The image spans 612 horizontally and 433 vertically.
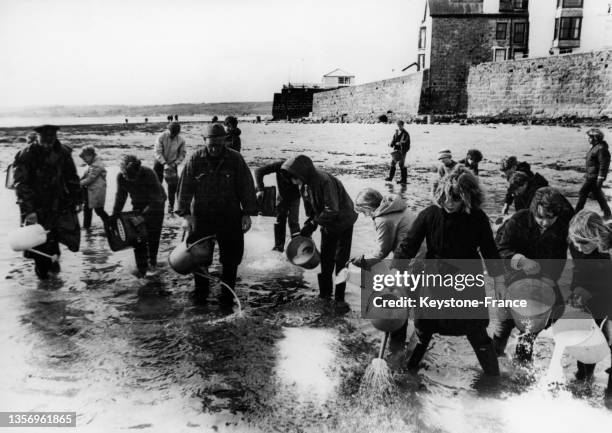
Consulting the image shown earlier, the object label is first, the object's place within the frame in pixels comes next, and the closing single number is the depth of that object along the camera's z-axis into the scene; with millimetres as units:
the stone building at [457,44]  23547
